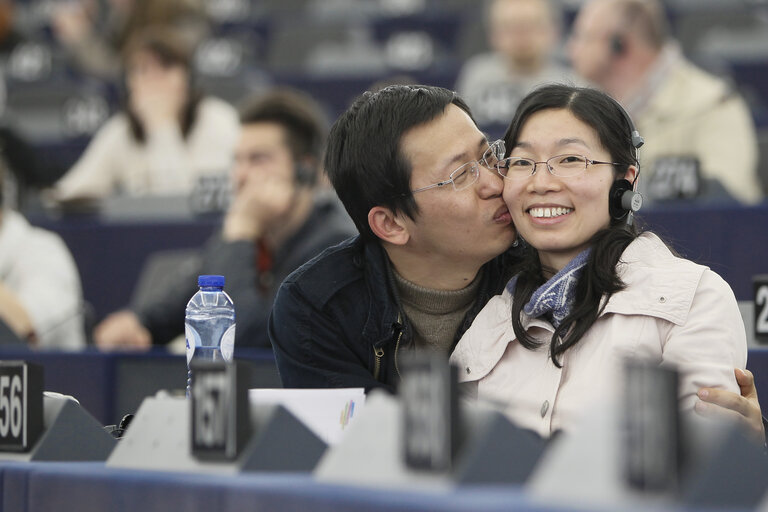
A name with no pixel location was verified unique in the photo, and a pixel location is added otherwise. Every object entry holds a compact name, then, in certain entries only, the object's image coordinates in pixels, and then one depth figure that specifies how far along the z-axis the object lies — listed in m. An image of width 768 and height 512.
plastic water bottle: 5.05
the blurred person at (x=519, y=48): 11.32
